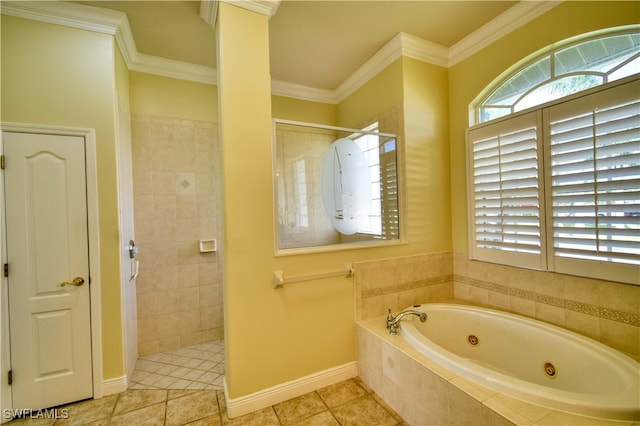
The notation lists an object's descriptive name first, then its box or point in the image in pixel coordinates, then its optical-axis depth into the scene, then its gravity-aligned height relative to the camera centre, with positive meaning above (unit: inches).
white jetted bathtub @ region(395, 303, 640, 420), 46.2 -34.3
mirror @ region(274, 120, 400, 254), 78.4 +7.6
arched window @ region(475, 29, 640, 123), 63.9 +35.7
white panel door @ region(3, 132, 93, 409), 69.8 -13.3
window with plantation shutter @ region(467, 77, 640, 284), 61.3 +5.0
